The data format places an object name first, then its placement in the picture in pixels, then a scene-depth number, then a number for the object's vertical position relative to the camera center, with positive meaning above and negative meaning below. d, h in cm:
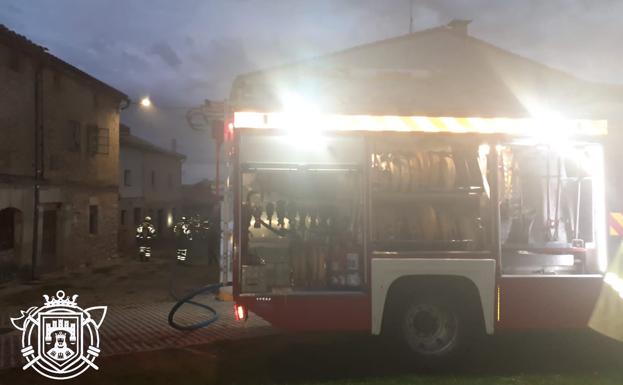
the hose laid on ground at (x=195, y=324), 687 -160
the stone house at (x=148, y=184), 2772 +136
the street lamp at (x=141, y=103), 1836 +375
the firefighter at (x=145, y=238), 1834 -113
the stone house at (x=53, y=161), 1302 +135
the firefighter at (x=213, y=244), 1581 -114
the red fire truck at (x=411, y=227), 547 -23
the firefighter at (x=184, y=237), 1689 -119
